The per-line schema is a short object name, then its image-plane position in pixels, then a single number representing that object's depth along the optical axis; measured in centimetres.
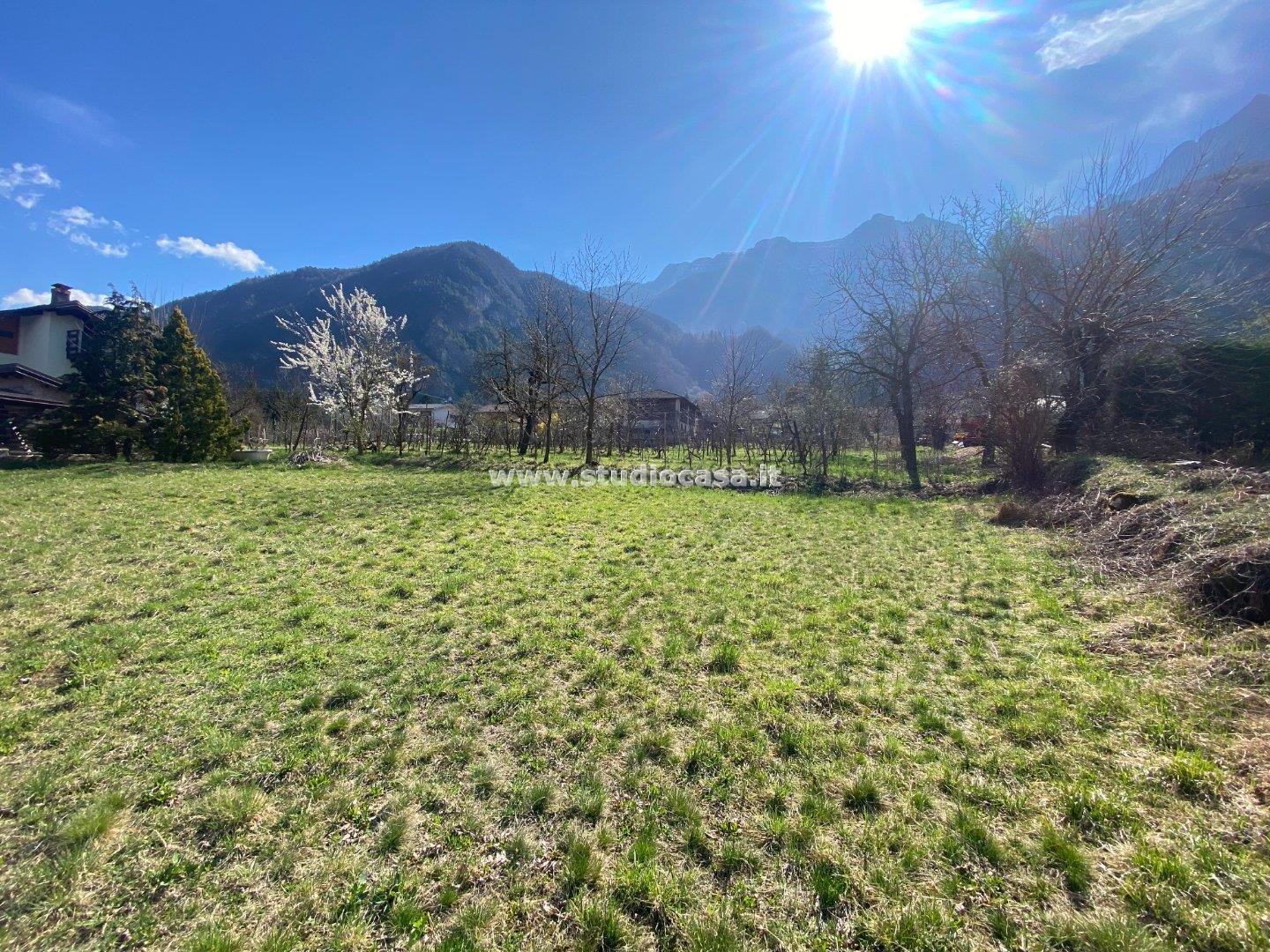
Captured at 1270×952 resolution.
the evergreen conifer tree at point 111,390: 1449
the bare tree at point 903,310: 1603
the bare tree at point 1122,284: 1204
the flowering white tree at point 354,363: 2305
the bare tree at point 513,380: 2361
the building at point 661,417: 3262
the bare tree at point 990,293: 1541
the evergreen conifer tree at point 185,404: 1558
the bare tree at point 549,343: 2156
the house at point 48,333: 2273
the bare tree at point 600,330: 1978
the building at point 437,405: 5297
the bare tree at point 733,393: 2589
